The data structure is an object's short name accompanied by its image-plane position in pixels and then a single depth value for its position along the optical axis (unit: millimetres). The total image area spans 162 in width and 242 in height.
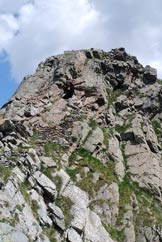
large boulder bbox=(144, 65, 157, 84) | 47805
